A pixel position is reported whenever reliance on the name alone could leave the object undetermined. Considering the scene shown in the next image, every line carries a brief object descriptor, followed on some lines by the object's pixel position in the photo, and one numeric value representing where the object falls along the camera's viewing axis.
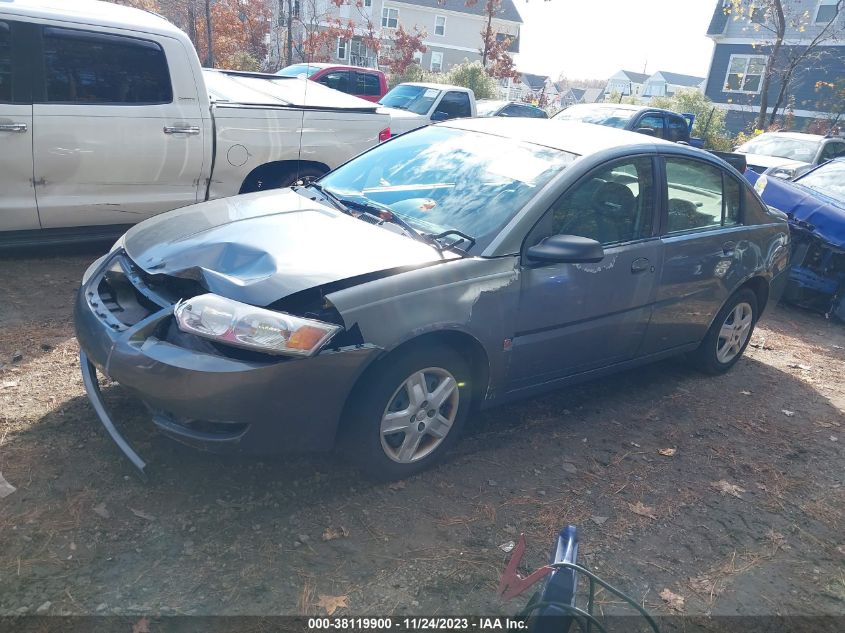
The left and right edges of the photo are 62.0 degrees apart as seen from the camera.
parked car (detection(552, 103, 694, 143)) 13.76
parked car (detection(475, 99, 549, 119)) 15.81
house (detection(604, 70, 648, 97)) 82.81
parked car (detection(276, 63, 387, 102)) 15.11
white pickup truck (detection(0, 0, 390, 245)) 5.41
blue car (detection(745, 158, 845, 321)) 7.09
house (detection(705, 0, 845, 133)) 30.36
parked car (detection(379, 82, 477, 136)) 13.23
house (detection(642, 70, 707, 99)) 75.19
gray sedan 2.97
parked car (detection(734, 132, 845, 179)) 12.91
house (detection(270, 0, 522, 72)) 41.81
